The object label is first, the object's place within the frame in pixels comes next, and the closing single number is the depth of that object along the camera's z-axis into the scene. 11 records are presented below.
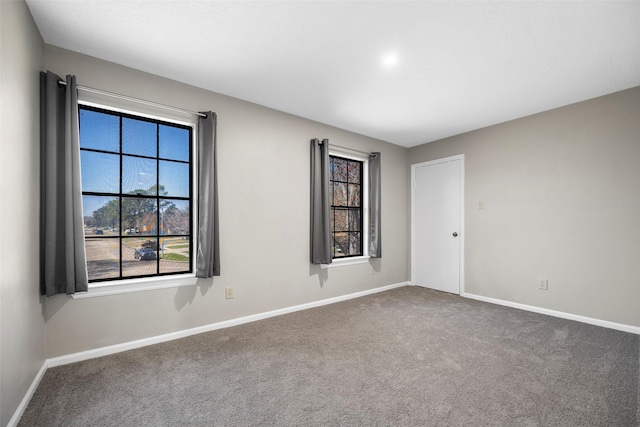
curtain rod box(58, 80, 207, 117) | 2.35
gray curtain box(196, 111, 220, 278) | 2.85
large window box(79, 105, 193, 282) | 2.50
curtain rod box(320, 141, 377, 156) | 4.18
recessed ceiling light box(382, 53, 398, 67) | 2.42
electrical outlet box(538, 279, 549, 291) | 3.55
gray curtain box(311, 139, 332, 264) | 3.79
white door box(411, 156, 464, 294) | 4.50
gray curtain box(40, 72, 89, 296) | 2.15
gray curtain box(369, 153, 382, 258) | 4.50
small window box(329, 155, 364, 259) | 4.39
